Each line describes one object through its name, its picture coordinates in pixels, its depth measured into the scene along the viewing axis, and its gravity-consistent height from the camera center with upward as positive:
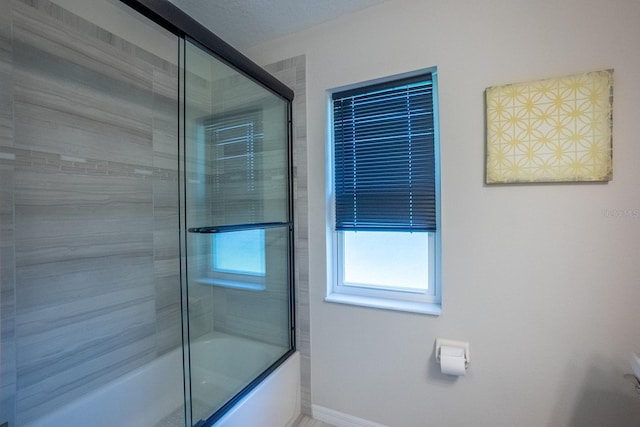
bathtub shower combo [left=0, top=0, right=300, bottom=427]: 1.09 -0.07
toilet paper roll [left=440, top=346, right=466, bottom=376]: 1.26 -0.75
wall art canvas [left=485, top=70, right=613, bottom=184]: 1.11 +0.37
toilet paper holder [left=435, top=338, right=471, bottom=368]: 1.33 -0.71
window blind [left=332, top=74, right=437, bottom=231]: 1.46 +0.32
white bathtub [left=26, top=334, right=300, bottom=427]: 1.23 -1.01
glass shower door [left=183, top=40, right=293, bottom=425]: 1.29 -0.12
